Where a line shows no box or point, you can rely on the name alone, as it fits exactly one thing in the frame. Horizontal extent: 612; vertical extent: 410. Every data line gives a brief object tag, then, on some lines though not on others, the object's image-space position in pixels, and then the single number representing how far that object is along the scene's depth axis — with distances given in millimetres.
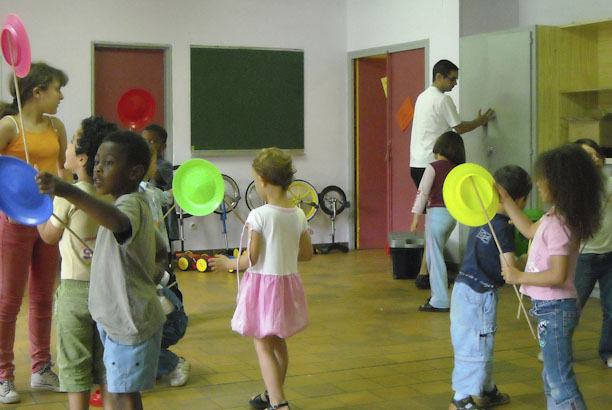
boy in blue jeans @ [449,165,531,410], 3676
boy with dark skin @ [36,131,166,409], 2711
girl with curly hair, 3229
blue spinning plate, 2594
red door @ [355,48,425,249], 9781
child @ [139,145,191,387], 4309
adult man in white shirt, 7344
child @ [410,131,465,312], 6316
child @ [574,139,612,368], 4695
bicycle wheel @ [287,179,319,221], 10008
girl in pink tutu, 3674
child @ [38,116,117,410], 3174
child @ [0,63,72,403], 4066
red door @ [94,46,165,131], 9141
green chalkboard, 9547
